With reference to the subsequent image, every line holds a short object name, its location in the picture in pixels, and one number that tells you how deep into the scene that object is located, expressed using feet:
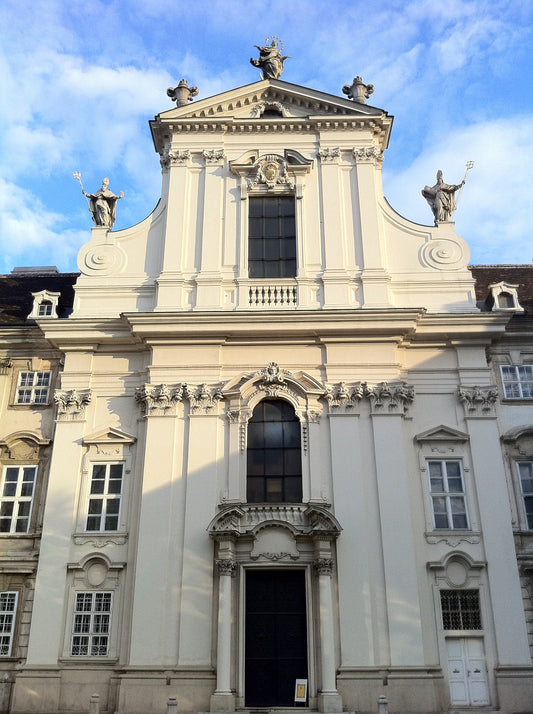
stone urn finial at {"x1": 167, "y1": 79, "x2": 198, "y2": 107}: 74.02
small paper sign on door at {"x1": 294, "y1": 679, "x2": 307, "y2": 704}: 50.57
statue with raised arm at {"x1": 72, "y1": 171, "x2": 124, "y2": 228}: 70.23
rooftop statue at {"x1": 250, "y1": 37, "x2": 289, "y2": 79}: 75.72
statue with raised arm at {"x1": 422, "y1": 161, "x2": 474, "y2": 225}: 69.31
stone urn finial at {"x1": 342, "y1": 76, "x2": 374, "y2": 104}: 73.10
